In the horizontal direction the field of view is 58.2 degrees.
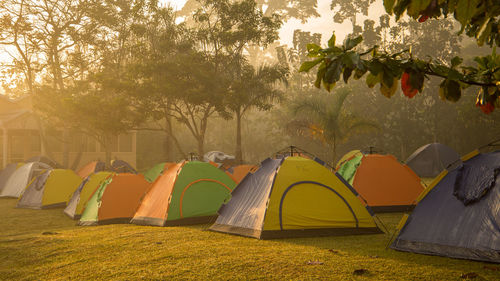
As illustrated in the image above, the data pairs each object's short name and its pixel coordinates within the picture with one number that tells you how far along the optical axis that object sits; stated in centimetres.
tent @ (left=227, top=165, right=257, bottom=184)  1506
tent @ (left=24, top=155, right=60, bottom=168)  2181
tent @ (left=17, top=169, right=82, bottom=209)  1366
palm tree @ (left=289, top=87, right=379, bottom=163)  1969
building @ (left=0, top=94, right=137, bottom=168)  2652
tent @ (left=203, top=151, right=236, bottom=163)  2734
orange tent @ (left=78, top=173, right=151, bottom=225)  991
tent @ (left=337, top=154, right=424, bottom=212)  1064
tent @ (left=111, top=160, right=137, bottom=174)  1986
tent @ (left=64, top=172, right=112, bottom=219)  1099
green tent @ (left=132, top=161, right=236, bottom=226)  903
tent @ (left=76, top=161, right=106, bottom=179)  1852
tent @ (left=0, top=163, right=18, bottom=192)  2011
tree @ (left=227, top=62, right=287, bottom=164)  1905
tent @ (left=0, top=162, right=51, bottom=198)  1727
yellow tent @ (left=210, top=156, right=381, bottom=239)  728
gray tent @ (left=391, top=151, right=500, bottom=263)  543
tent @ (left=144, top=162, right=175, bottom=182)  1586
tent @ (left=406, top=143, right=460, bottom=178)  2302
